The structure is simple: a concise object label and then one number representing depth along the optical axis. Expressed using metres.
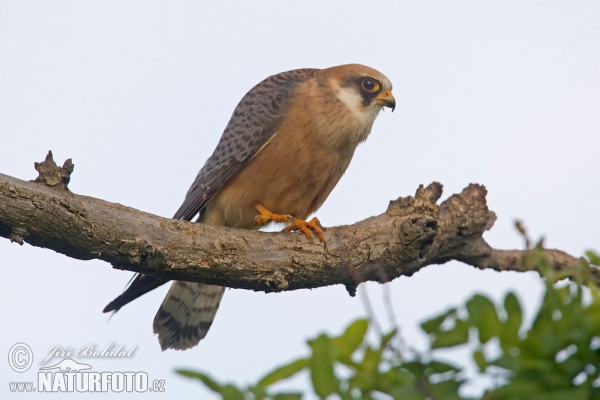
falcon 6.21
